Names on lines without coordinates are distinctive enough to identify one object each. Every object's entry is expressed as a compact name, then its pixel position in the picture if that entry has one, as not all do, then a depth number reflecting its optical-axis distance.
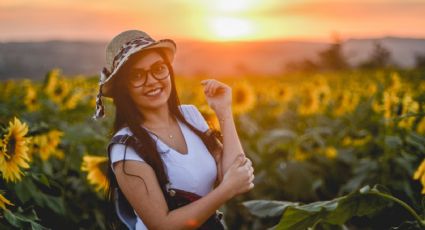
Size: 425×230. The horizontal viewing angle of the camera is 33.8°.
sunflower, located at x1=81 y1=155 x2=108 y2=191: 3.36
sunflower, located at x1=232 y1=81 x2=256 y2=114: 6.70
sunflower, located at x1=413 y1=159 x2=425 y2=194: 2.12
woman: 2.26
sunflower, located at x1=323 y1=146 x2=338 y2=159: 5.47
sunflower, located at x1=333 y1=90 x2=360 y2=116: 7.01
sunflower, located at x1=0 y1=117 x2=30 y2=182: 2.48
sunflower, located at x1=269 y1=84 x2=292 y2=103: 8.15
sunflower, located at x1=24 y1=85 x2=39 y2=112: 5.47
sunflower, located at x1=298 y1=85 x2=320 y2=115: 7.33
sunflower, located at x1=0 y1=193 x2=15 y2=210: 2.20
